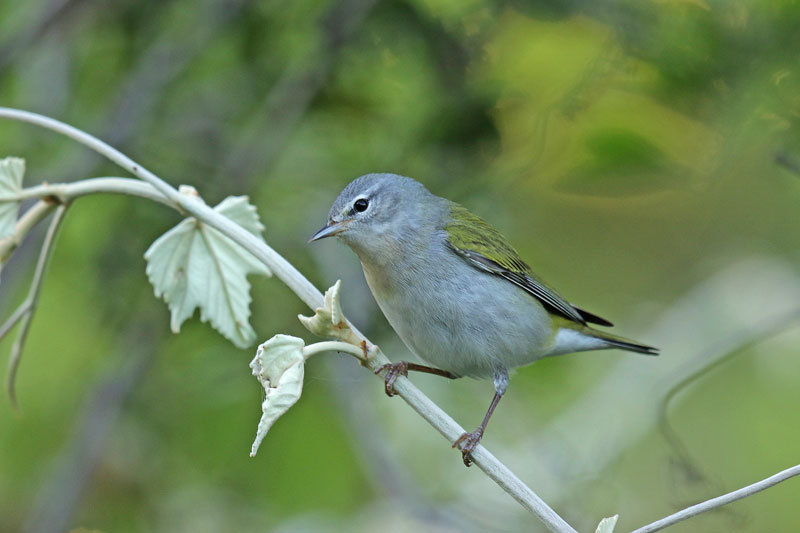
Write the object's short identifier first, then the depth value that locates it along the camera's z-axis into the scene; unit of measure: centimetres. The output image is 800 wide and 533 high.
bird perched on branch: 603
